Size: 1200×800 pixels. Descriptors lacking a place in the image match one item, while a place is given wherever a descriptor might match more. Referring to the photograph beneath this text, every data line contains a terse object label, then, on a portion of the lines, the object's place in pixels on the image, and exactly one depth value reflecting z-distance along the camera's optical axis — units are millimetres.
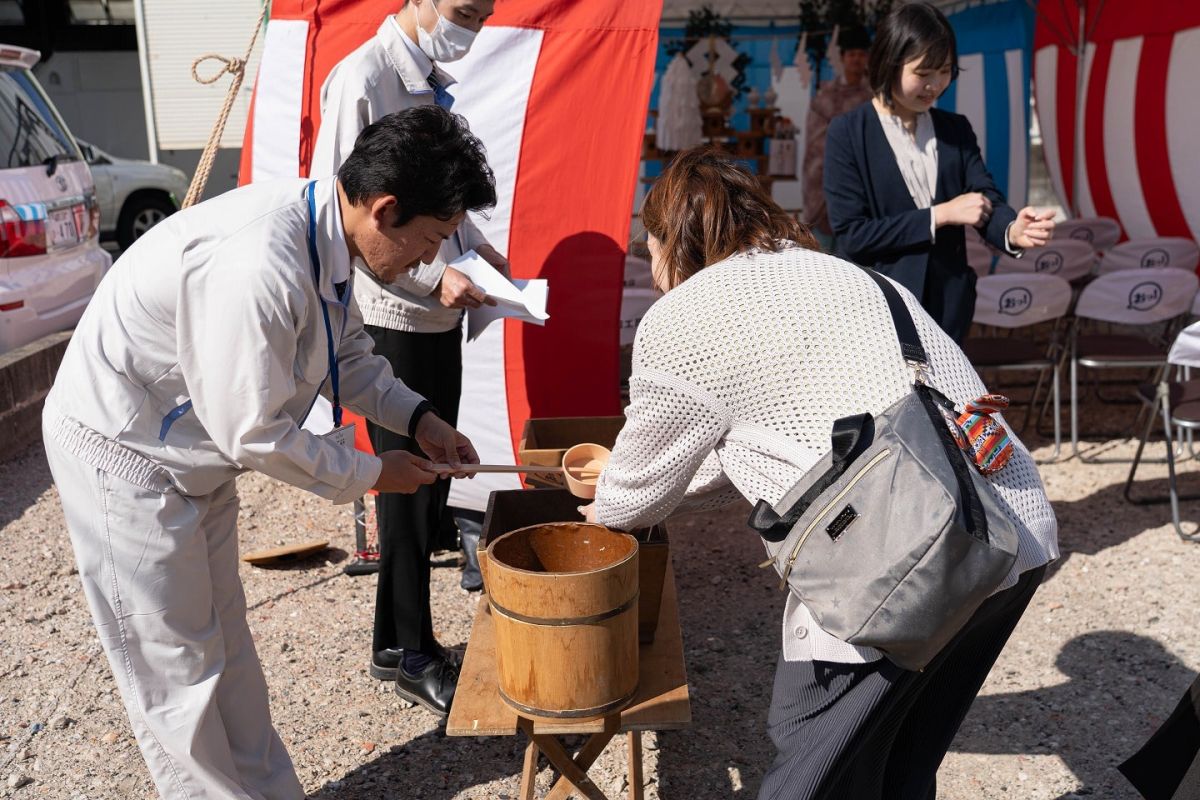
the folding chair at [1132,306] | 4648
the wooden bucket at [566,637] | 1823
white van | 5125
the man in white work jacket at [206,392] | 1707
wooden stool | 1980
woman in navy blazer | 3066
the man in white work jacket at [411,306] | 2648
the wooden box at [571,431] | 3025
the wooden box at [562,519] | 2312
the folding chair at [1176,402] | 3604
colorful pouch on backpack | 1569
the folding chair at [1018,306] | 4625
